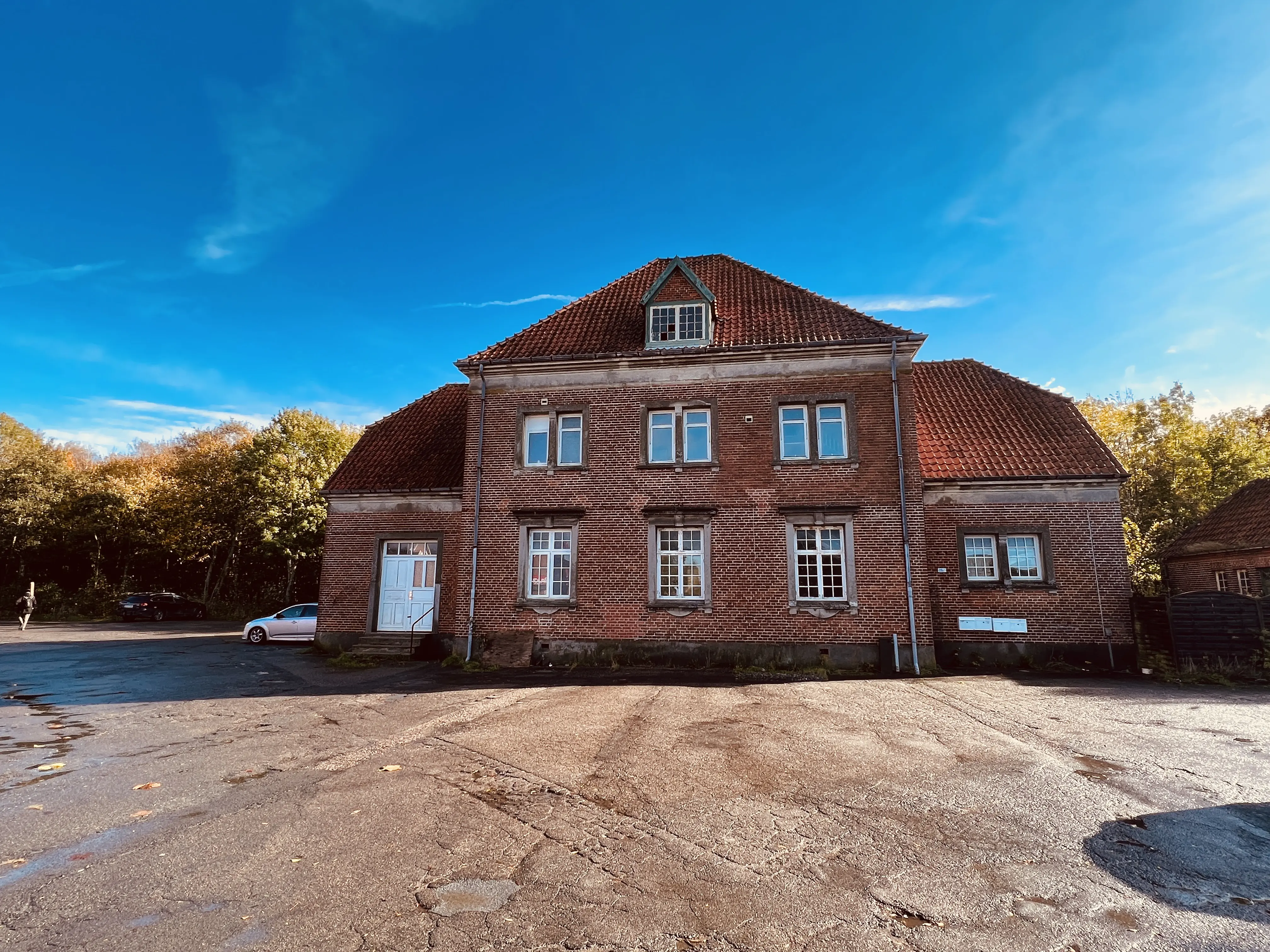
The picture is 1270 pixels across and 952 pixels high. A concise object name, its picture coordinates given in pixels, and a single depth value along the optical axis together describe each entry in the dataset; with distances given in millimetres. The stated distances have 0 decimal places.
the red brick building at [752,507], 14523
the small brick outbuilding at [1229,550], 17203
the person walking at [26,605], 25895
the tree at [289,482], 33562
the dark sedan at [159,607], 30672
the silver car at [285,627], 21250
